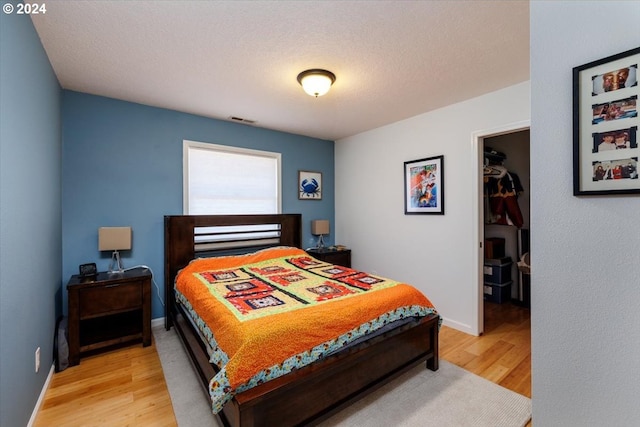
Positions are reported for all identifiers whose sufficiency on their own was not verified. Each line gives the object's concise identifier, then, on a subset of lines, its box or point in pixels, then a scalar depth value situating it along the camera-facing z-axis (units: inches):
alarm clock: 108.1
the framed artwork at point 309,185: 176.1
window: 139.3
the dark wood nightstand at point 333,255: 162.9
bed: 60.7
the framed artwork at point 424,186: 133.0
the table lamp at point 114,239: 110.5
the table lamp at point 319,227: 174.2
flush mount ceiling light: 95.0
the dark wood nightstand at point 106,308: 97.8
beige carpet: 72.2
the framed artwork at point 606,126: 33.6
